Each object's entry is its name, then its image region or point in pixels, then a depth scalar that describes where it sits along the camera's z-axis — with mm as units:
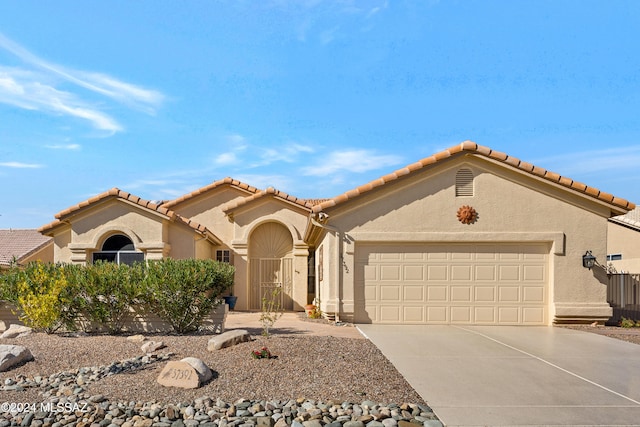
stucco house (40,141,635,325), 13781
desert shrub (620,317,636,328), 14242
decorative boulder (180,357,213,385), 7103
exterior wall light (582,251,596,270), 13609
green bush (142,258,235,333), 10898
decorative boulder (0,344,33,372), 8203
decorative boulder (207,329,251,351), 8828
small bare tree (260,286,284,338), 19469
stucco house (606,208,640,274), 20027
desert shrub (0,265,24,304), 11414
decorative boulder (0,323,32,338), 10922
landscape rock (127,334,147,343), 10044
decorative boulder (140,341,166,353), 9031
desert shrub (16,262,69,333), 10828
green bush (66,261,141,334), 11062
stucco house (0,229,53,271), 25766
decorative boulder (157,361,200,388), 6973
